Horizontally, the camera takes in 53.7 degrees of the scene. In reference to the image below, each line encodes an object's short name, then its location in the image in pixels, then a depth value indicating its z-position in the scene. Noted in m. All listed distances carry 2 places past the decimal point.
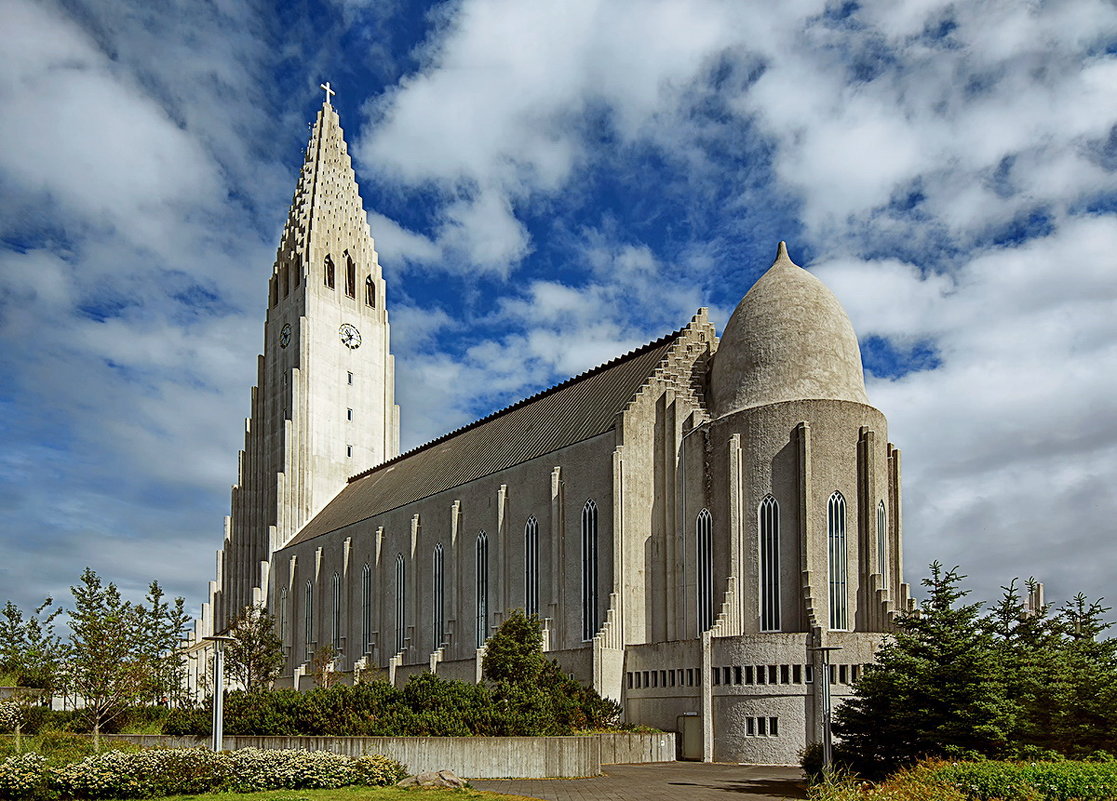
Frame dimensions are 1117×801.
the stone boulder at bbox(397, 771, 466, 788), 25.44
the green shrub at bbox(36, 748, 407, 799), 24.09
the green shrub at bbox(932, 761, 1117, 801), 18.80
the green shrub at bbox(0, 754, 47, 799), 23.94
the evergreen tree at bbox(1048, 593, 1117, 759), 24.86
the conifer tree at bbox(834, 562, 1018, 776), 24.58
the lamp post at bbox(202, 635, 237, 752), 28.58
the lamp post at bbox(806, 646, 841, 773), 25.66
